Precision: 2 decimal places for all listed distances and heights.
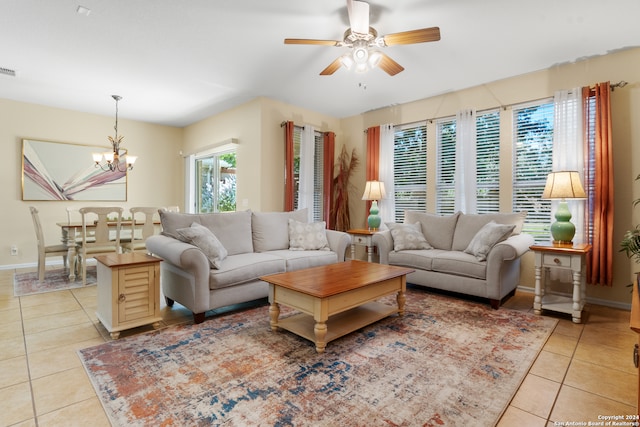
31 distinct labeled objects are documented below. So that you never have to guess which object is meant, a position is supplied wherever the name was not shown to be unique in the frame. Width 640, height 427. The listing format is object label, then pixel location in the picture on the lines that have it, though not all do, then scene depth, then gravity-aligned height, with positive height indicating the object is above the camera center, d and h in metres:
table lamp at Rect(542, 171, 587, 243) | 3.09 +0.14
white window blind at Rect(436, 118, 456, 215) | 4.60 +0.64
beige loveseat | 3.19 -0.47
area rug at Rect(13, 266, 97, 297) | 3.76 -0.91
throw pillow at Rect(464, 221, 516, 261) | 3.29 -0.30
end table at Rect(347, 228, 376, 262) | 4.52 -0.41
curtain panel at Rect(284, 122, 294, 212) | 4.99 +0.70
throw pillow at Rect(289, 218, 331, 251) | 3.95 -0.33
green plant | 2.55 -0.27
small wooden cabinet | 2.46 -0.64
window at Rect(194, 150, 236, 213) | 5.99 +0.56
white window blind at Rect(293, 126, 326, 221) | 5.62 +0.60
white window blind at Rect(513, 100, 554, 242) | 3.82 +0.58
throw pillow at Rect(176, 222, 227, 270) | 2.92 -0.29
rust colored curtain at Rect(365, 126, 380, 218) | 5.29 +0.94
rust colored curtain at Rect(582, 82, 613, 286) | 3.28 +0.23
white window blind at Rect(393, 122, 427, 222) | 4.92 +0.66
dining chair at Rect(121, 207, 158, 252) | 4.32 -0.24
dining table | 4.17 -0.30
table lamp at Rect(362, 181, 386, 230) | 4.78 +0.21
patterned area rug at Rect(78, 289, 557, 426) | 1.58 -1.00
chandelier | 4.84 +0.84
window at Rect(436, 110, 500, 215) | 4.21 +0.65
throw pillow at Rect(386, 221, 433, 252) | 4.01 -0.36
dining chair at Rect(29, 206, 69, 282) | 4.09 -0.50
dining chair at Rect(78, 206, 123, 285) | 4.02 -0.32
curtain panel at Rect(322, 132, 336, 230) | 5.54 +0.59
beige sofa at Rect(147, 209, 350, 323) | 2.78 -0.44
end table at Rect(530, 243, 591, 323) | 2.89 -0.57
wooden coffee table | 2.23 -0.66
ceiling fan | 2.41 +1.37
